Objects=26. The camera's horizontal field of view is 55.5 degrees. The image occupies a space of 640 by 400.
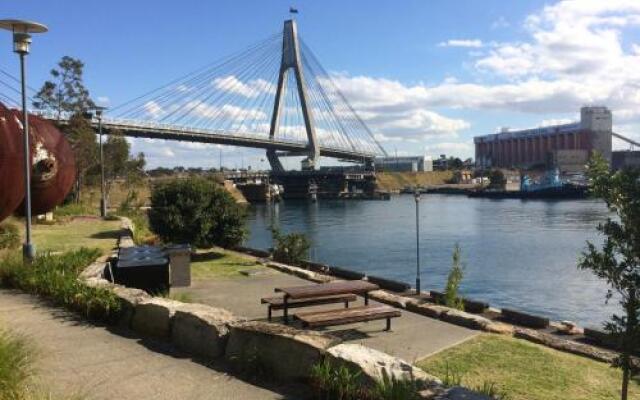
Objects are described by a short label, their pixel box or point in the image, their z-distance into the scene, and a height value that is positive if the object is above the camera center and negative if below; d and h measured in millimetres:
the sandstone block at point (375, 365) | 5445 -1685
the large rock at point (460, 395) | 4922 -1740
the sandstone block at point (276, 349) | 6039 -1706
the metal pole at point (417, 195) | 21000 -413
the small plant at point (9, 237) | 15698 -1335
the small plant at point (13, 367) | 5035 -1658
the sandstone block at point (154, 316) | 7602 -1670
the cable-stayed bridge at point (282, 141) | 86431 +7531
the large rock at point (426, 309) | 11148 -2380
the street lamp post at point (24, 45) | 12016 +2874
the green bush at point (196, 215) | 19672 -976
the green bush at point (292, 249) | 21562 -2312
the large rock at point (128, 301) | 8141 -1568
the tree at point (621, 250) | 5191 -600
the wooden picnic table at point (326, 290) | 9709 -1782
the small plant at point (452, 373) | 6644 -2251
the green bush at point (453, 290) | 14305 -2555
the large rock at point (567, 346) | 10289 -2882
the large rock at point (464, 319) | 10328 -2378
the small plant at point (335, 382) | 5430 -1812
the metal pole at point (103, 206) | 31484 -1031
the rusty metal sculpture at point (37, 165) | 16141 +678
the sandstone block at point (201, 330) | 6883 -1685
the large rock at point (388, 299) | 12338 -2453
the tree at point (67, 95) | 42625 +6525
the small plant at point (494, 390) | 6062 -2282
